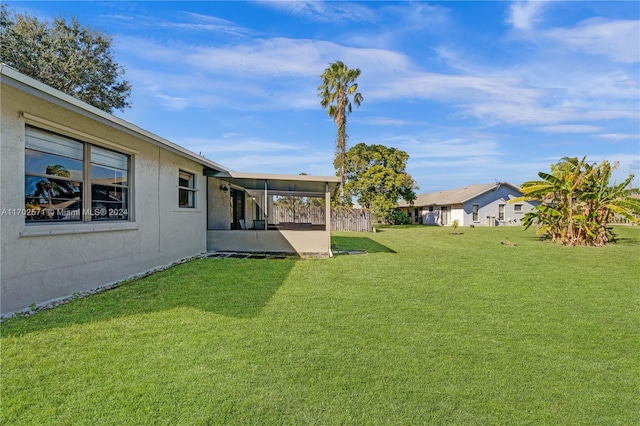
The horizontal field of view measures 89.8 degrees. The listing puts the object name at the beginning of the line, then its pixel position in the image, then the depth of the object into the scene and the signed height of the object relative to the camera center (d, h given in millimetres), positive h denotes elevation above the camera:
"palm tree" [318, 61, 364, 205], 28453 +10987
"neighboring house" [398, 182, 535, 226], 32594 +965
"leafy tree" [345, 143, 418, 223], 30438 +3638
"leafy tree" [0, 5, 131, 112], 18312 +9634
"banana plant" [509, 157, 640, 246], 14680 +693
